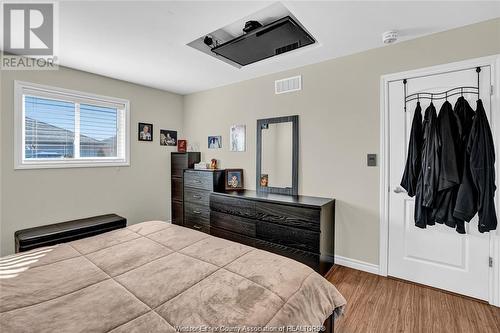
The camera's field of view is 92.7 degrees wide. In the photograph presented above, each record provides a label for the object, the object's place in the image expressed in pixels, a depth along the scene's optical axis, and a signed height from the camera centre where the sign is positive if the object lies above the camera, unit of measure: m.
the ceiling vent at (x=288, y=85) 3.13 +1.10
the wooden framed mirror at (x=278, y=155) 3.16 +0.15
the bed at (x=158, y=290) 0.99 -0.63
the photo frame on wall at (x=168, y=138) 4.29 +0.51
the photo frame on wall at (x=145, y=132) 3.98 +0.57
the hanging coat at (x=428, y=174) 2.16 -0.08
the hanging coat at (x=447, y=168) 2.07 -0.02
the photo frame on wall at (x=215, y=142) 4.07 +0.41
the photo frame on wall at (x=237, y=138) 3.74 +0.45
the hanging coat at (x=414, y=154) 2.33 +0.11
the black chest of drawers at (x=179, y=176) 4.18 -0.19
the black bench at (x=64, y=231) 2.52 -0.76
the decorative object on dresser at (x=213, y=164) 4.05 +0.03
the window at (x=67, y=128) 2.91 +0.52
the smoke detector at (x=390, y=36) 2.22 +1.22
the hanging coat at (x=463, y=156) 2.03 +0.08
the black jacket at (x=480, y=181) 1.98 -0.13
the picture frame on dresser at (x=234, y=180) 3.66 -0.22
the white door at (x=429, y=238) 2.12 -0.69
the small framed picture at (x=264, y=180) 3.45 -0.21
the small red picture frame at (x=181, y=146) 4.50 +0.37
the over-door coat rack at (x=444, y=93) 2.13 +0.69
